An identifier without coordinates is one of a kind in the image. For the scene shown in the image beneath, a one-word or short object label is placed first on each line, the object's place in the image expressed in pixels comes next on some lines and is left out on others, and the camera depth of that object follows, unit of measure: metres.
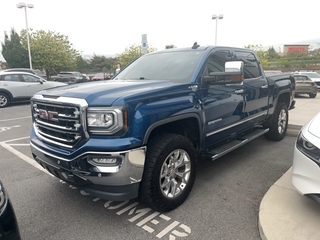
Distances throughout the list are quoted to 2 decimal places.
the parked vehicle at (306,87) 14.82
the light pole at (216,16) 19.90
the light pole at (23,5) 21.36
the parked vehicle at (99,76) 25.57
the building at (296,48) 49.66
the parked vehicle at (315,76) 18.05
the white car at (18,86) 12.00
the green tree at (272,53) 49.41
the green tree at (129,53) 33.53
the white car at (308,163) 2.48
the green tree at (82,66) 45.41
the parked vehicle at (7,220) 1.72
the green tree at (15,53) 32.94
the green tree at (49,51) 29.21
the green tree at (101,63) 51.70
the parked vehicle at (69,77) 23.58
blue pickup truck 2.47
